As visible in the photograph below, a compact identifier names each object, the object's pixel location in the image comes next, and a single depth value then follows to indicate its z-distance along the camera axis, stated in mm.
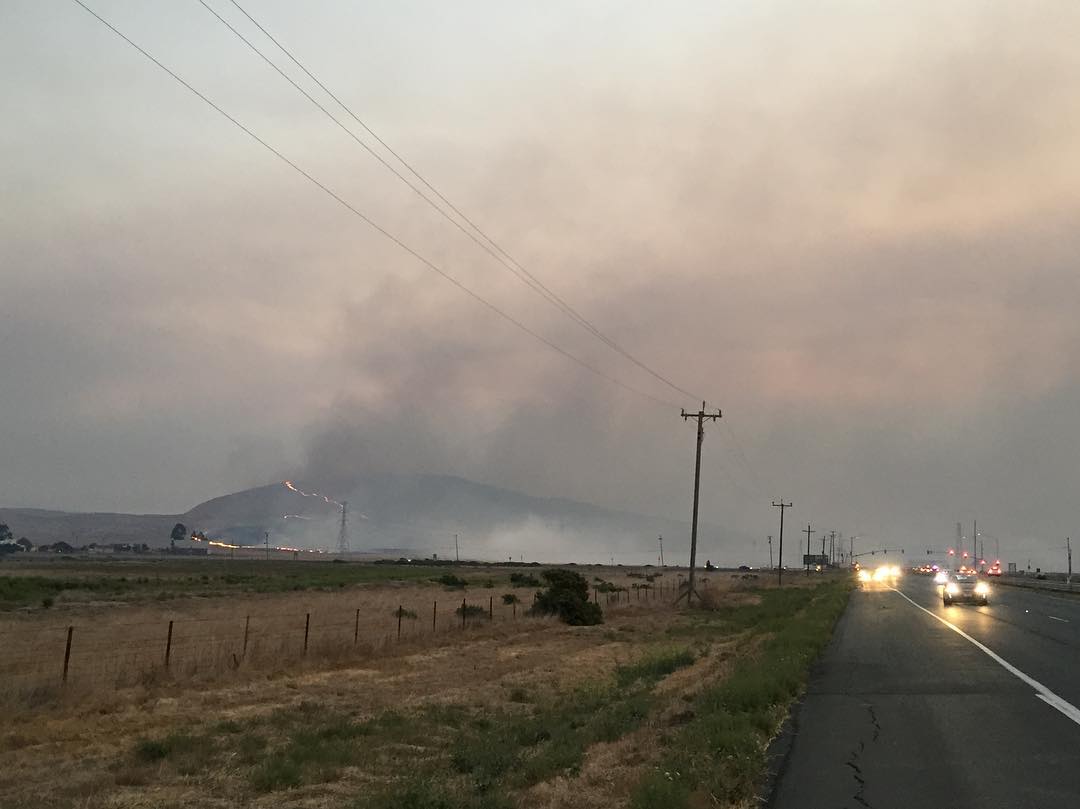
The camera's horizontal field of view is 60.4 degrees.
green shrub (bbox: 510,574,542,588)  87538
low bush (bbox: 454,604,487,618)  42875
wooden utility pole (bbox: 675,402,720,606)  61188
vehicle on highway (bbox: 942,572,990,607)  57531
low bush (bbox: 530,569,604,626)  45875
